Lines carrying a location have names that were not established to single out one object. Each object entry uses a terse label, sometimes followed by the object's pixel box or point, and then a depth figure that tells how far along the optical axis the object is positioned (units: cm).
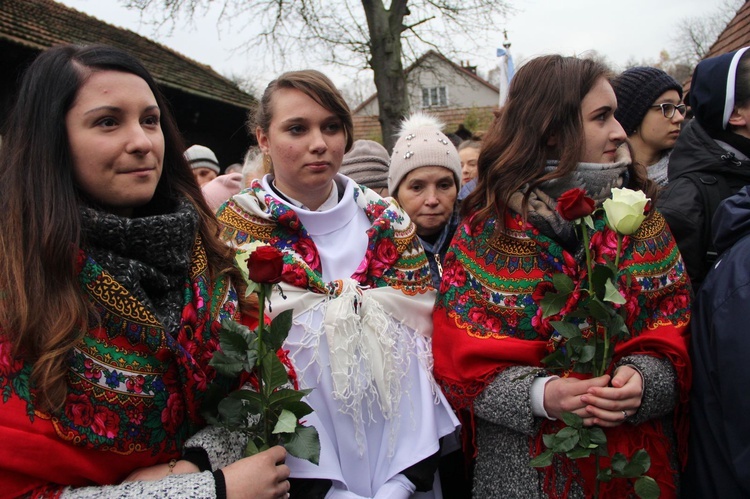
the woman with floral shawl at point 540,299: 205
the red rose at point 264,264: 153
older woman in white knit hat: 300
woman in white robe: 210
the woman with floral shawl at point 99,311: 150
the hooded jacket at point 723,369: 178
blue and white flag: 473
